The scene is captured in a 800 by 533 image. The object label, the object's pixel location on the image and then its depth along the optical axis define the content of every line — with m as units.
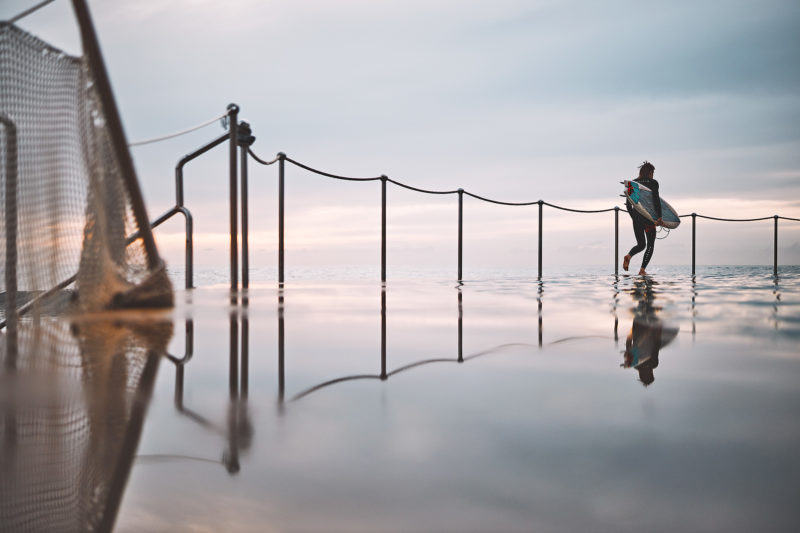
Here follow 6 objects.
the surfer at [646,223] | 9.47
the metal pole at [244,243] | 5.38
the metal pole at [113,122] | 2.91
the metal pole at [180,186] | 5.39
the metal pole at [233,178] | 5.23
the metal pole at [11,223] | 2.76
